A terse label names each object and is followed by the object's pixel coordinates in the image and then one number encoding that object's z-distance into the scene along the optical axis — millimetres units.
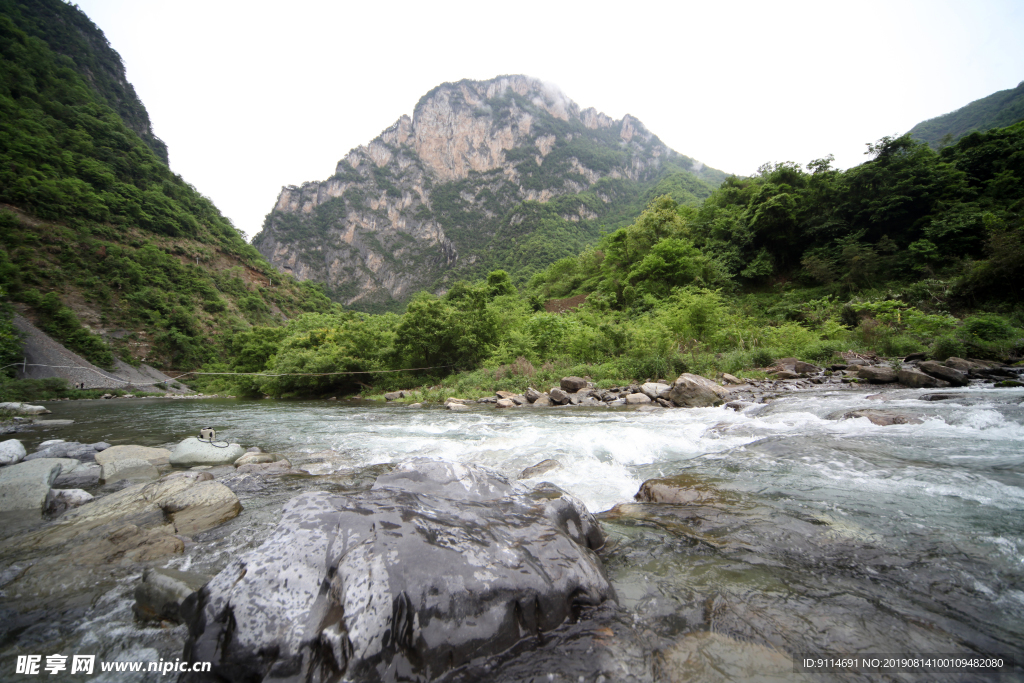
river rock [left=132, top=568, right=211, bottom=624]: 2270
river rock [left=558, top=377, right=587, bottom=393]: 15023
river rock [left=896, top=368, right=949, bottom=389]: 9750
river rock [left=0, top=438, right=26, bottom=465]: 6250
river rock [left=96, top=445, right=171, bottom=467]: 6203
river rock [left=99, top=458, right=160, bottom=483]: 5742
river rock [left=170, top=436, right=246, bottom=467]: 6613
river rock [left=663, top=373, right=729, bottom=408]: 10883
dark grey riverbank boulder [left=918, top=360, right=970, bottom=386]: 9625
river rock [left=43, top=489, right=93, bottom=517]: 4359
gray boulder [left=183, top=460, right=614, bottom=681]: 1642
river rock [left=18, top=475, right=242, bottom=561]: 3512
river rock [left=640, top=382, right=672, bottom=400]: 12255
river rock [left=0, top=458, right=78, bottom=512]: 4273
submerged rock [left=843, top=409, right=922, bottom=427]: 6363
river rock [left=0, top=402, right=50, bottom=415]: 13611
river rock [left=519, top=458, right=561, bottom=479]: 5070
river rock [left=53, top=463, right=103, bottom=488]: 5201
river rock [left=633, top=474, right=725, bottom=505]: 3837
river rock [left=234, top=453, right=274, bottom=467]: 6378
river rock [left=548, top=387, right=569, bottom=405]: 13547
